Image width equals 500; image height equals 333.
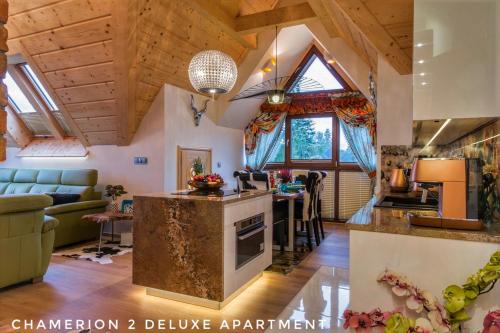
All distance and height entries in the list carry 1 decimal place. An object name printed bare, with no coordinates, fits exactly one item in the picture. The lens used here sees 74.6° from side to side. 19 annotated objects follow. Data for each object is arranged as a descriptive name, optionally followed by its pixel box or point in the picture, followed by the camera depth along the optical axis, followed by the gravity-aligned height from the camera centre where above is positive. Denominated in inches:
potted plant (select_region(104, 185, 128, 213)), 203.9 -16.6
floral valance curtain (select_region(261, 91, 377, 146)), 247.1 +48.2
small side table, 181.6 -29.1
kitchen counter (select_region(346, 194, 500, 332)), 54.9 -16.2
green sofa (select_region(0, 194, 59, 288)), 120.0 -28.4
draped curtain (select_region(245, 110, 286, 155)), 279.7 +35.2
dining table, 181.3 -29.9
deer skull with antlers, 220.7 +36.5
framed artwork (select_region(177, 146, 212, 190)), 209.3 +3.2
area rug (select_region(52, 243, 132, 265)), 165.9 -47.1
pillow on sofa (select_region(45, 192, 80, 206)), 197.3 -19.9
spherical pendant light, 122.4 +35.8
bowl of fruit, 124.3 -6.2
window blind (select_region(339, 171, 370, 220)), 256.8 -19.7
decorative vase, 202.0 -26.1
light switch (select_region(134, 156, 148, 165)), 205.4 +3.5
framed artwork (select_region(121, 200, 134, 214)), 196.7 -25.2
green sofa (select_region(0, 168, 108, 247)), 186.1 -16.9
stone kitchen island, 106.1 -27.1
